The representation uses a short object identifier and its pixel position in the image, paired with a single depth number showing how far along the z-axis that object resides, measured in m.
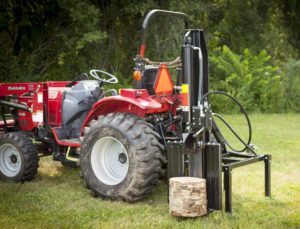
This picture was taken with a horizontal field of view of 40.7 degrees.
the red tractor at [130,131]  3.93
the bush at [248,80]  13.85
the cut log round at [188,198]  3.64
